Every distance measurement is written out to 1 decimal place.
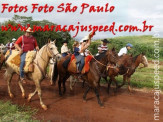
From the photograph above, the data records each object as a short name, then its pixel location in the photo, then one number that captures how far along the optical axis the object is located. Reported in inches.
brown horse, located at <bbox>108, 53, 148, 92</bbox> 374.3
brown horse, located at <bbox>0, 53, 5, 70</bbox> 339.9
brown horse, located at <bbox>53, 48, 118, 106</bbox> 310.5
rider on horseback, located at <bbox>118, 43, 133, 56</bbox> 412.2
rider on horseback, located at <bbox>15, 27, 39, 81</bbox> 283.4
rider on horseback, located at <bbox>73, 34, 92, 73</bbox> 296.2
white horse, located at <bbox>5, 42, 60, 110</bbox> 278.7
